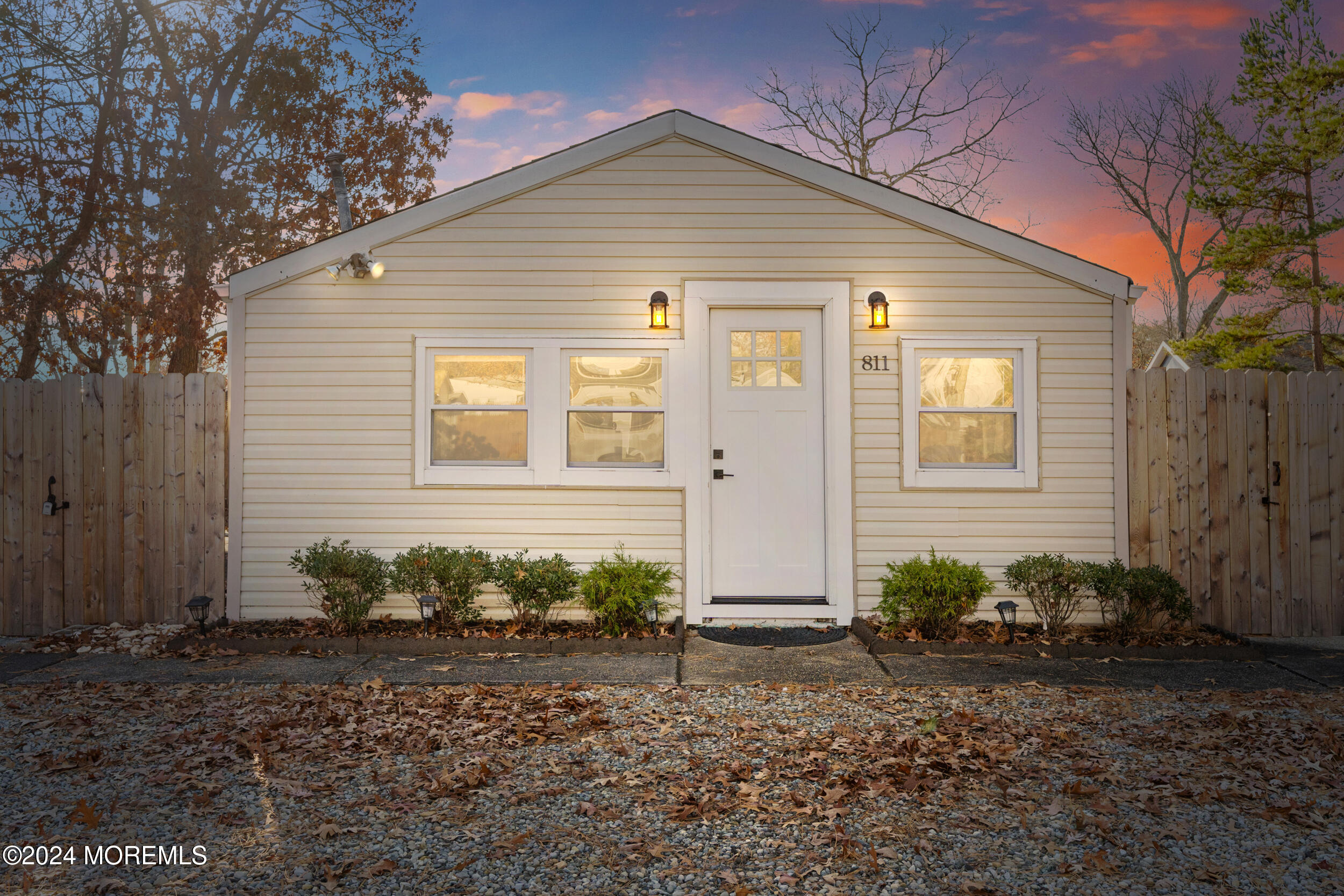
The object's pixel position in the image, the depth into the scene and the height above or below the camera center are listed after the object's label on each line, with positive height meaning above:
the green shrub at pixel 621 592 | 5.64 -0.88
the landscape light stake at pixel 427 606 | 5.57 -0.96
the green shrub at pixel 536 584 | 5.67 -0.82
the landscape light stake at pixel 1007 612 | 5.34 -0.97
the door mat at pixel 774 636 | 5.73 -1.24
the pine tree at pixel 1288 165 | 11.69 +4.68
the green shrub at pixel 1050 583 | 5.62 -0.82
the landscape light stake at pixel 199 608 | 5.64 -0.99
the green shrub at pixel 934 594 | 5.46 -0.87
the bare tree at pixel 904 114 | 15.14 +6.82
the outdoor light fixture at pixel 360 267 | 6.20 +1.57
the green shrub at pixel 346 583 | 5.75 -0.83
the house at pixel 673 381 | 6.21 +0.69
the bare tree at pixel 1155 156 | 17.47 +6.97
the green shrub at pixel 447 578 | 5.75 -0.79
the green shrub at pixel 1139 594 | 5.55 -0.88
